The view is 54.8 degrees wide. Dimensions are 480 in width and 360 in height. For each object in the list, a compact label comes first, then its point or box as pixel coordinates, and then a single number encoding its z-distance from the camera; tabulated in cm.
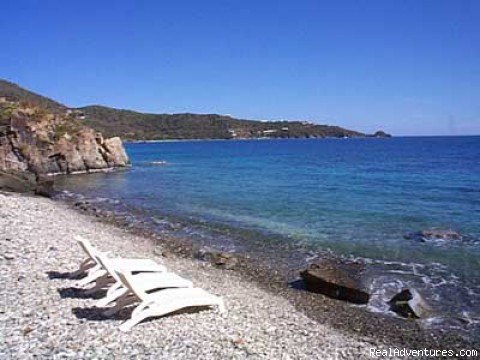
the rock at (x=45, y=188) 3503
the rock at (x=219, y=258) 1696
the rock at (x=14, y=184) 3397
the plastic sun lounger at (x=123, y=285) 991
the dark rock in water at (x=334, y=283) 1342
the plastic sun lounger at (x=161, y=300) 933
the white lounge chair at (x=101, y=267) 1112
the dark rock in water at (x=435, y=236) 2139
